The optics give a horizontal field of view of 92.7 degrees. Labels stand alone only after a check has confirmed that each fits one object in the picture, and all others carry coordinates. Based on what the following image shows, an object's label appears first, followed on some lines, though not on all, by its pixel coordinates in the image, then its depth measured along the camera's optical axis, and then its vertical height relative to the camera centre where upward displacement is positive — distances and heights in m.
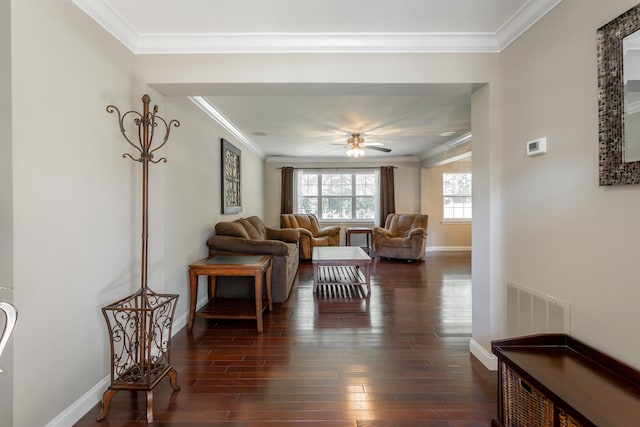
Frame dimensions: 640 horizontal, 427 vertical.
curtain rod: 7.67 +1.20
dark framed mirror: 1.28 +0.51
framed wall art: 4.31 +0.55
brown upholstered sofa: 3.59 -0.43
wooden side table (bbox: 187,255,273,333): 2.94 -0.58
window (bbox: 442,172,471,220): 7.79 +0.50
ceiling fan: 4.89 +1.14
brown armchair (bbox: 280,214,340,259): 6.38 -0.38
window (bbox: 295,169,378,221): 7.88 +0.49
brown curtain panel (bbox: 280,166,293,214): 7.52 +0.62
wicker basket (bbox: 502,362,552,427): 1.27 -0.86
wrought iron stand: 1.75 -0.81
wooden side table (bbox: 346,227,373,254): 7.27 -0.41
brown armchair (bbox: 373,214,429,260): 6.19 -0.48
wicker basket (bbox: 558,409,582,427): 1.12 -0.77
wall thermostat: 1.79 +0.41
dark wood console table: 1.12 -0.70
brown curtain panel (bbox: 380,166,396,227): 7.52 +0.56
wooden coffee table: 4.06 -0.65
